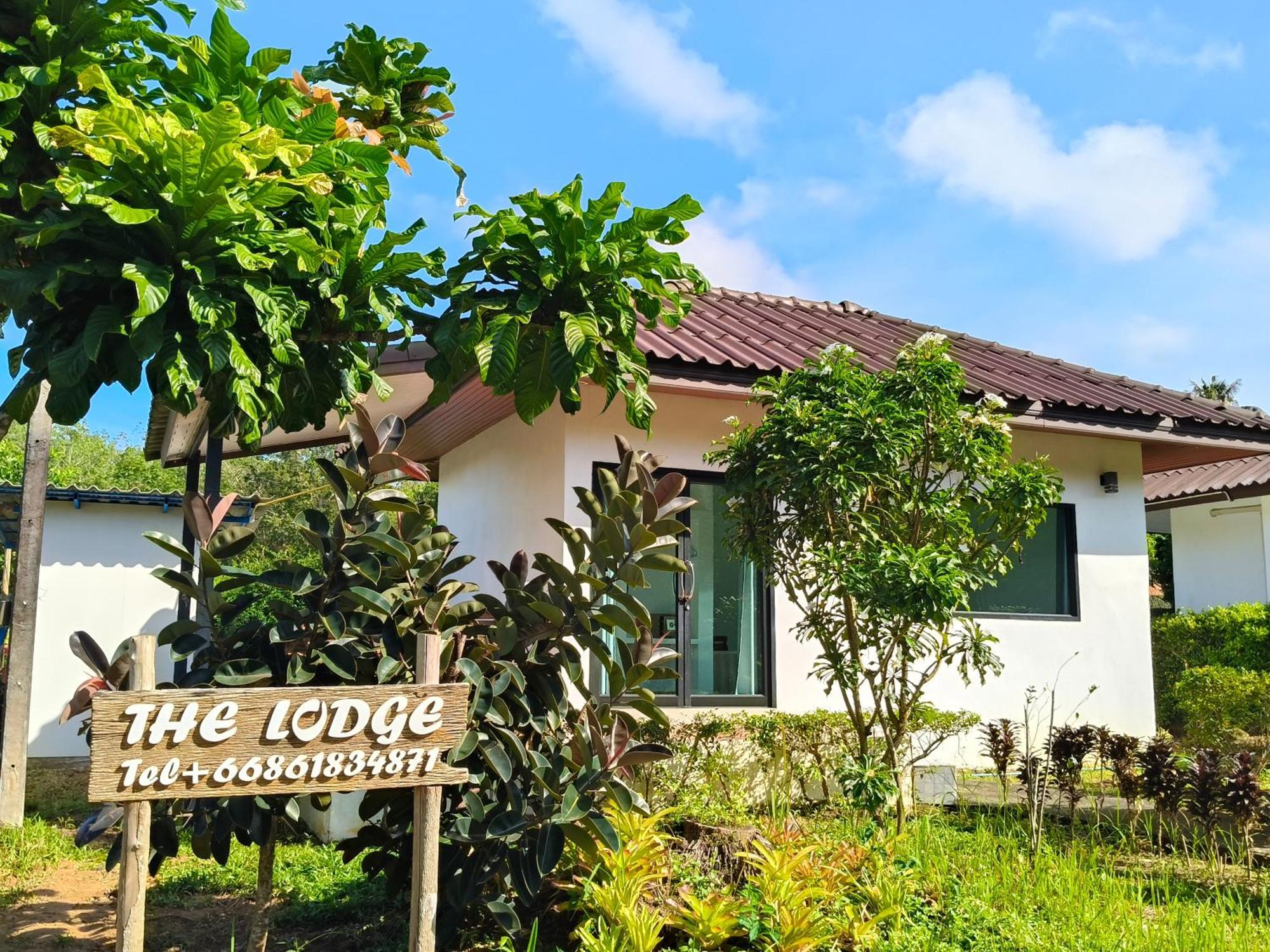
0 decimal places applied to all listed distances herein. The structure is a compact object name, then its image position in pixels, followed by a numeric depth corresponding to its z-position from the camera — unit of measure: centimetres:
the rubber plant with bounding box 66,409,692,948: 444
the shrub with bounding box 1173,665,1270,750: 1038
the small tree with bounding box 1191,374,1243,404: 4069
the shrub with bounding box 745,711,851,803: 728
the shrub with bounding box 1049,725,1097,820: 711
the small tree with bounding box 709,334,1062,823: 590
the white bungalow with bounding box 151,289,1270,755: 848
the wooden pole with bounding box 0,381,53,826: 817
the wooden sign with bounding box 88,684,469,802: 360
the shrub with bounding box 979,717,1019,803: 758
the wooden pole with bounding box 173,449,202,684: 629
